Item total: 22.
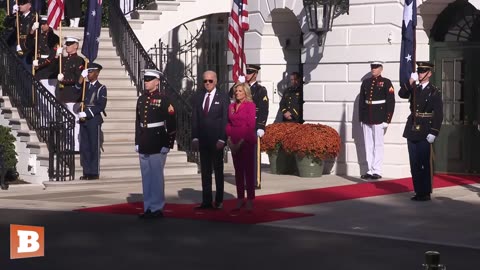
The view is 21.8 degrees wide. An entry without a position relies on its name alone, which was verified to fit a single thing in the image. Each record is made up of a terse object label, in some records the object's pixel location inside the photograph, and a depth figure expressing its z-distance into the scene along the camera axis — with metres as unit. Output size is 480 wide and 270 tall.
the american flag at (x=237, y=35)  19.92
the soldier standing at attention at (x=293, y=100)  23.31
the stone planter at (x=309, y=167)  21.83
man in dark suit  16.52
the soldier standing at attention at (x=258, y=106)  18.94
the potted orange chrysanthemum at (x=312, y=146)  21.50
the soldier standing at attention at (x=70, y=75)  21.89
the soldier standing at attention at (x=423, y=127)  17.73
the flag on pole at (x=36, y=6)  24.17
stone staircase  21.22
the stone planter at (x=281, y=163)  22.53
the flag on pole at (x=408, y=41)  18.52
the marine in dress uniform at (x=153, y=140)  16.09
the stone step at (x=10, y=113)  22.20
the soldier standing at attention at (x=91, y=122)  20.48
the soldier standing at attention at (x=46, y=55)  22.83
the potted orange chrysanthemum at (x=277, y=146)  22.14
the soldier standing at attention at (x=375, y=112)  21.42
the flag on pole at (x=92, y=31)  21.91
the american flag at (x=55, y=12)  22.45
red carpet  16.12
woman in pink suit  16.34
